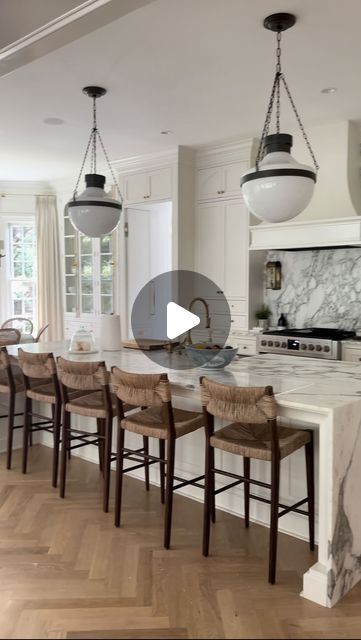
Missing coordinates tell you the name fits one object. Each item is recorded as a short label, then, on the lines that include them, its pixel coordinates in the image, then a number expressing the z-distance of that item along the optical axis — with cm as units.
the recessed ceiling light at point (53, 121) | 442
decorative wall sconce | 517
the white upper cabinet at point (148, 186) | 547
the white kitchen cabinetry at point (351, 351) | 423
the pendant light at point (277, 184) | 243
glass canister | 370
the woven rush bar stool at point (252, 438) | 232
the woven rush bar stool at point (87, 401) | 308
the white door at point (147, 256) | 614
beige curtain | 737
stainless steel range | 429
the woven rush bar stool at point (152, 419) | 265
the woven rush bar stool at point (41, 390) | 344
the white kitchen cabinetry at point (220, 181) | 514
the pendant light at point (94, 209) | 345
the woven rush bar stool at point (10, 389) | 380
